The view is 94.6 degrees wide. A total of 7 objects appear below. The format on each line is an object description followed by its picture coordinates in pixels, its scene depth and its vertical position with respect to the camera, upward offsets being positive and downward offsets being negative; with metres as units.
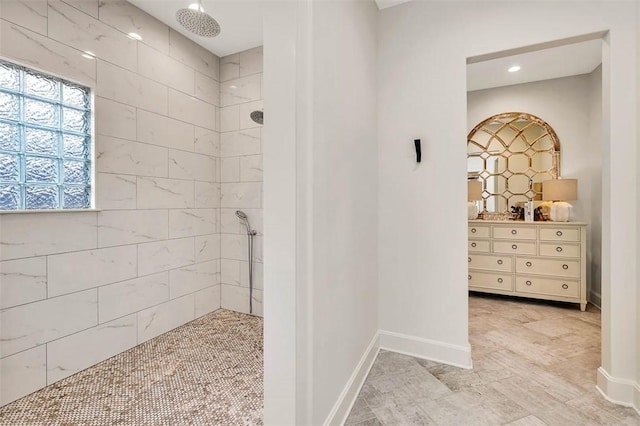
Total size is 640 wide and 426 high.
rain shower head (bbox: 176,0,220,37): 2.05 +1.39
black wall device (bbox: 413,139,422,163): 2.16 +0.45
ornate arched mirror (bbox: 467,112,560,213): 3.65 +0.69
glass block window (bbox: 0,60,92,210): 1.75 +0.46
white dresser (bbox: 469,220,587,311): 3.14 -0.54
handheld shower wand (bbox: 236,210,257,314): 3.04 -0.28
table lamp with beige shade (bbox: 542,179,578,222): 3.28 +0.17
